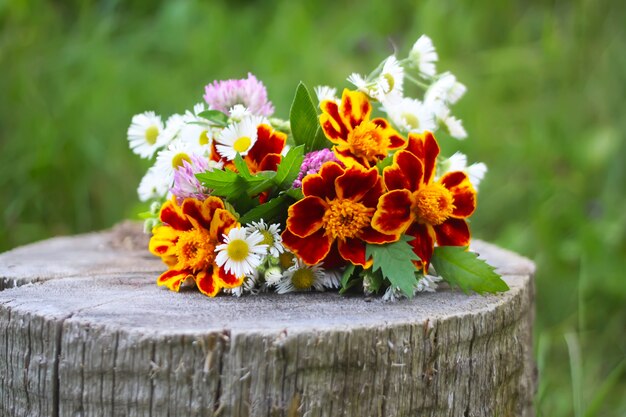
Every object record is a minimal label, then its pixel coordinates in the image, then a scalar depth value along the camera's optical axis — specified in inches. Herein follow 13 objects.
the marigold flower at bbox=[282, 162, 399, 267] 25.5
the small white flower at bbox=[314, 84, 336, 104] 27.5
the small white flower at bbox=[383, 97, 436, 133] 27.9
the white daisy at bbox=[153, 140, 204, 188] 26.9
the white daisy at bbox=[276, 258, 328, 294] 26.1
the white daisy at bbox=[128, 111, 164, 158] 28.3
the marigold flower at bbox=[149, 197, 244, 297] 25.9
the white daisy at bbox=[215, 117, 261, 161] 26.1
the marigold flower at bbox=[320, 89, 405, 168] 26.3
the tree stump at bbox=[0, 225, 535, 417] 23.6
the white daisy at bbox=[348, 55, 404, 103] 26.8
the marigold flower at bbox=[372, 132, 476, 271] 25.8
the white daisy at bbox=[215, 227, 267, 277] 25.5
